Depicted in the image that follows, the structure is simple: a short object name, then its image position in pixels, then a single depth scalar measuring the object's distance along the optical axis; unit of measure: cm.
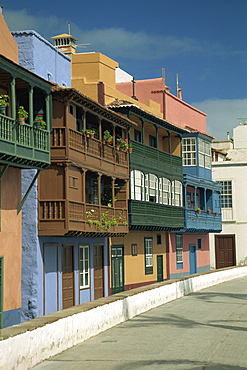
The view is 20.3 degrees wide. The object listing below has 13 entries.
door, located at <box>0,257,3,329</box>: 2208
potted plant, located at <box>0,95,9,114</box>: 2008
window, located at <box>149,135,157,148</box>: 3825
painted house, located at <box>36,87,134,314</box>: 2500
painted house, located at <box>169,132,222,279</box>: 4166
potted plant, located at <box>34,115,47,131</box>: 2250
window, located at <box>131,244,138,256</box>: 3522
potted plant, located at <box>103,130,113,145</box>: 2957
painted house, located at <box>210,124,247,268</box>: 5206
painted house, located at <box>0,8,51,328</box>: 2050
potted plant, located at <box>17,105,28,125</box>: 2109
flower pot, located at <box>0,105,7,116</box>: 2008
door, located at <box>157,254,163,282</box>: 3886
